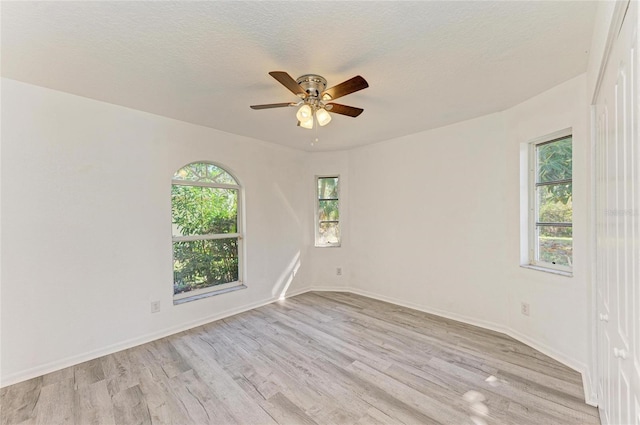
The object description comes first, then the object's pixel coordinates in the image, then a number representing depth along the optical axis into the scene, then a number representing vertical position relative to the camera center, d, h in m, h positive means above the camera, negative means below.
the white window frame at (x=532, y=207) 2.79 +0.04
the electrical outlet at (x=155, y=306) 2.93 -1.04
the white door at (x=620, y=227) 0.87 -0.07
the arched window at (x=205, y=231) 3.26 -0.24
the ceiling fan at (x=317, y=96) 1.86 +0.90
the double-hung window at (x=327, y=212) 4.83 +0.01
